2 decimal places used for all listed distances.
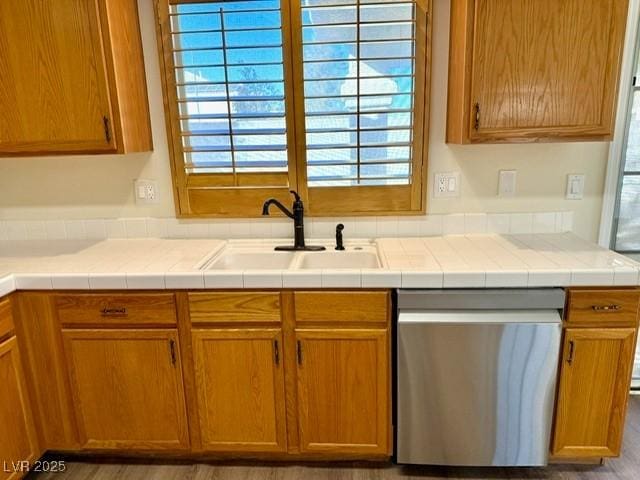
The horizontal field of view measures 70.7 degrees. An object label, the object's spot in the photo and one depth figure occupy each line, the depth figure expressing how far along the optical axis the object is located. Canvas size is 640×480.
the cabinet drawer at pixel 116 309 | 1.73
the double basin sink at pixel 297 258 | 2.03
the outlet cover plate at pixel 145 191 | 2.25
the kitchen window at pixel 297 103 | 2.00
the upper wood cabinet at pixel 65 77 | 1.76
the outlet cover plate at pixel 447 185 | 2.16
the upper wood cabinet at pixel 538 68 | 1.68
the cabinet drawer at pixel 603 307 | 1.62
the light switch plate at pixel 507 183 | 2.15
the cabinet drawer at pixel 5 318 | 1.67
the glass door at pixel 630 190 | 2.06
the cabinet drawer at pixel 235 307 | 1.71
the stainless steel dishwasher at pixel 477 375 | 1.63
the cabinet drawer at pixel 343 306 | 1.68
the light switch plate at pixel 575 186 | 2.12
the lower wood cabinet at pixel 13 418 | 1.69
